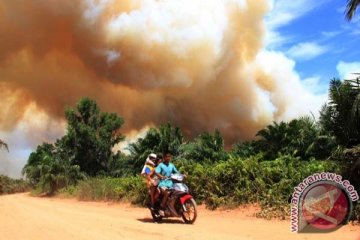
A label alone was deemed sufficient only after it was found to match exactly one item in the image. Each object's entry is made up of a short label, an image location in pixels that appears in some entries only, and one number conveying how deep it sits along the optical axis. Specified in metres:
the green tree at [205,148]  36.72
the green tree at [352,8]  13.42
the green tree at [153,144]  37.84
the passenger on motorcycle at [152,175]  11.86
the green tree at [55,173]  44.16
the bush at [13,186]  92.31
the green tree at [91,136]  49.50
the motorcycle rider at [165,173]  11.62
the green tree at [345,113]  11.79
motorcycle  11.28
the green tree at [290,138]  30.06
